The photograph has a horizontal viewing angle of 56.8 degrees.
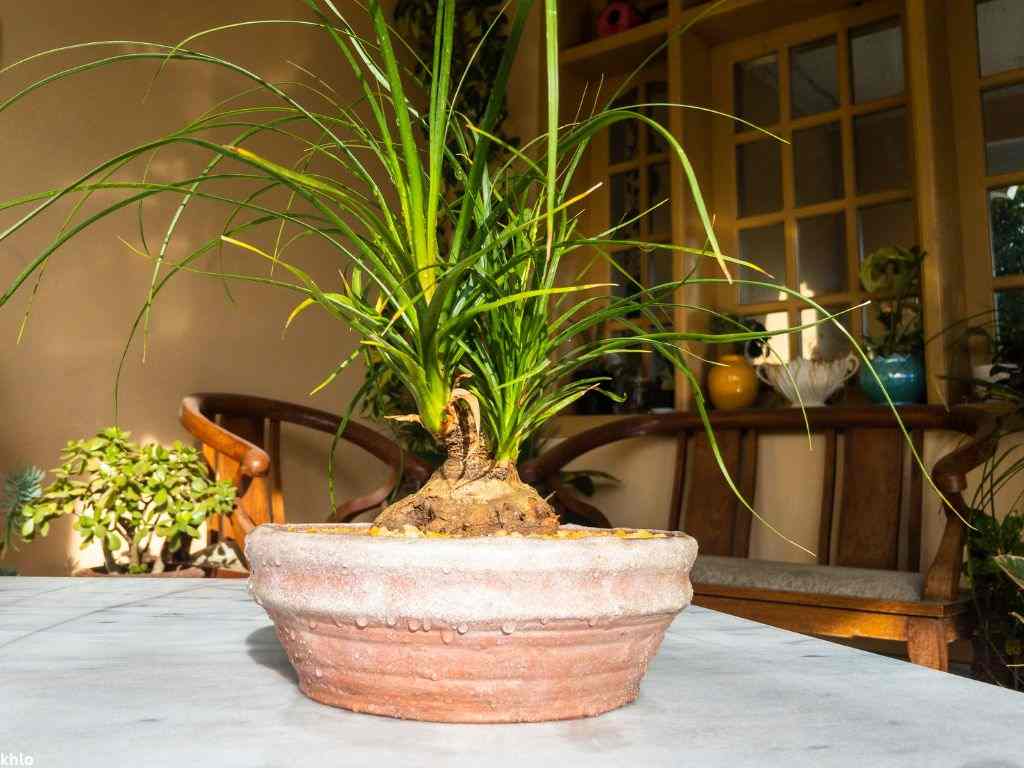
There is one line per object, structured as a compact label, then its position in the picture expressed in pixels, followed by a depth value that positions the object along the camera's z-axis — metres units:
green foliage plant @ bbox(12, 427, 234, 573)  1.99
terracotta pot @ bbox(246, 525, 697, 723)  0.42
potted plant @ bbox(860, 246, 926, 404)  2.67
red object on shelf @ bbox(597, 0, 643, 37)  3.42
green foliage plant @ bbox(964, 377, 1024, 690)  1.98
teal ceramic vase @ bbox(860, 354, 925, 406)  2.66
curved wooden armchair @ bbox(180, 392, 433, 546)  2.27
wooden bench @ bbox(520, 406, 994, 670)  2.02
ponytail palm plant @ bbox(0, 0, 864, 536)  0.49
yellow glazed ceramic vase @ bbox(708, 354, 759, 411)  3.03
